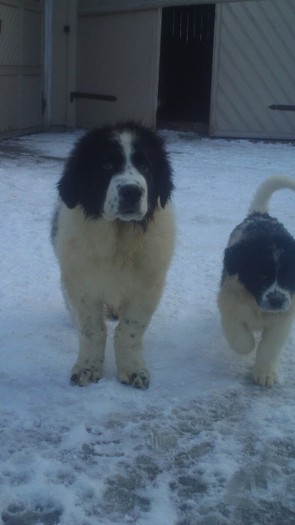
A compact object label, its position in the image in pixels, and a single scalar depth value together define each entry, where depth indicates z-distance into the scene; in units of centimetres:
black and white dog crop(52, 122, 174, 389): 311
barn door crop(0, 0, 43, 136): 1257
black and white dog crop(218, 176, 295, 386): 345
